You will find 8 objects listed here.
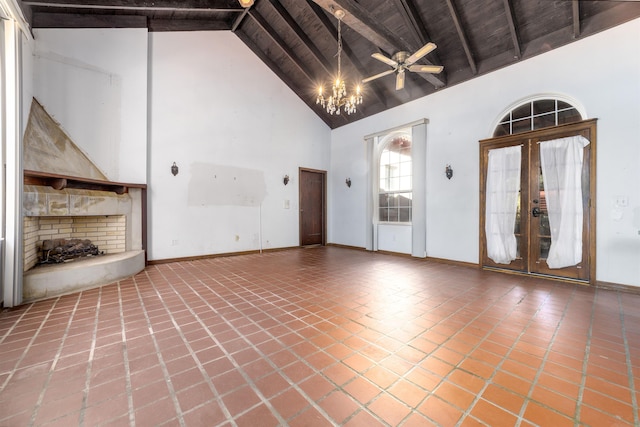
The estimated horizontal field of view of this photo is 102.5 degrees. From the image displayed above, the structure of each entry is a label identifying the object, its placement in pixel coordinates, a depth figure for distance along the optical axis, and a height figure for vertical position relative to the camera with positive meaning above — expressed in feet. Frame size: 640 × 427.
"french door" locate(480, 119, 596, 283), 12.04 +0.22
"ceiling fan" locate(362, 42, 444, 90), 12.22 +7.29
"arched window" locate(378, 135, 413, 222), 19.81 +2.47
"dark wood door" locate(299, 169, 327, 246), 23.79 +0.48
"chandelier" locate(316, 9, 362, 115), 12.88 +6.14
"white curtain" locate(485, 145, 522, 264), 14.25 +0.57
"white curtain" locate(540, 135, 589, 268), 12.30 +0.88
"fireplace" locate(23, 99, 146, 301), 10.16 -0.11
